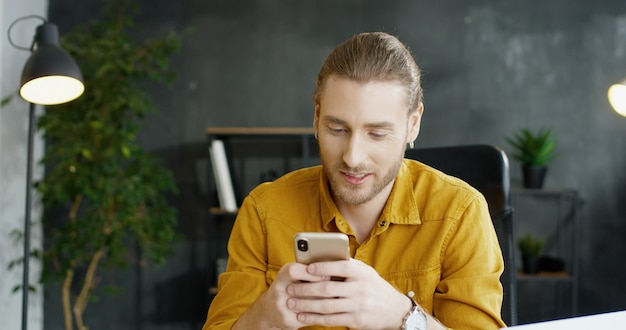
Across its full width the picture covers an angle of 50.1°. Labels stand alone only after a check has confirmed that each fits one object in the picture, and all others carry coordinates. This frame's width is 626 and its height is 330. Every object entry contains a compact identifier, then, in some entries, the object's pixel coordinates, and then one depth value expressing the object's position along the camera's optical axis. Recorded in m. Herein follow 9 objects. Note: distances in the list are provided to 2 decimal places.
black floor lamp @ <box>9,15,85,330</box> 2.11
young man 1.27
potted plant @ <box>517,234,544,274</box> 3.47
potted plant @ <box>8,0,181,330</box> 3.02
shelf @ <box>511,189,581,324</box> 3.74
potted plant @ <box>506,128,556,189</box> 3.48
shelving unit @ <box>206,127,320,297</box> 3.69
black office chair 1.50
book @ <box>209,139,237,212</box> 3.39
